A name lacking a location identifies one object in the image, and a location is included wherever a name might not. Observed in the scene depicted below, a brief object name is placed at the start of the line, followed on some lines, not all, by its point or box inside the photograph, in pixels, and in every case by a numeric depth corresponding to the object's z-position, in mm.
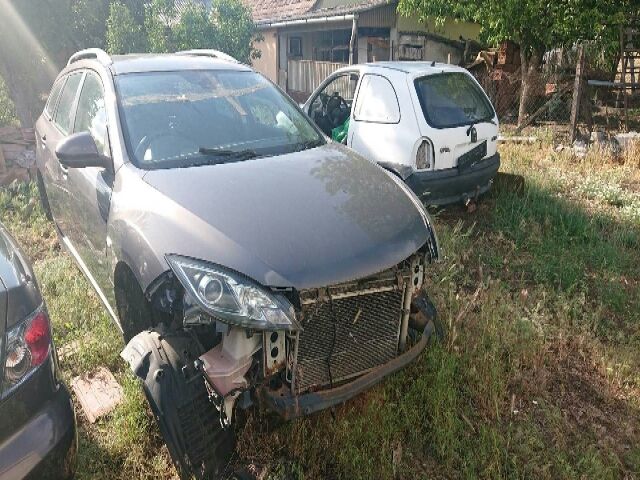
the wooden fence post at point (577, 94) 9229
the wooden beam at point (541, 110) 11359
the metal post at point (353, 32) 14169
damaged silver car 2322
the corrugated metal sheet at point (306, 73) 15445
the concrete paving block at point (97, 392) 3066
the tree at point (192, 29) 12469
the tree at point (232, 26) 13094
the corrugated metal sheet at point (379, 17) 15617
